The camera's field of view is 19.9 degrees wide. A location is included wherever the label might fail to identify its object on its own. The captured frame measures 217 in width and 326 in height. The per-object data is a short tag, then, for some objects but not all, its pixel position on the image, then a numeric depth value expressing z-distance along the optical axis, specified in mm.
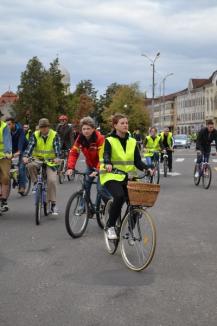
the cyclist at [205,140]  16375
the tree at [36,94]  95062
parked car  68662
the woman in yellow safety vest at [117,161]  7051
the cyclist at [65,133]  18430
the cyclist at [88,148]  8695
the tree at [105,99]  138750
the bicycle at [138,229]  6234
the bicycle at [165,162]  20938
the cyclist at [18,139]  13476
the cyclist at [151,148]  19078
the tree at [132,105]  110062
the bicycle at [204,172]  16484
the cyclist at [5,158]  10656
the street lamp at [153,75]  63531
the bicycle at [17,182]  14448
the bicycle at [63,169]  18109
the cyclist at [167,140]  21406
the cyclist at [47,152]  10492
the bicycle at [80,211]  8305
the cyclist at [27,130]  19953
